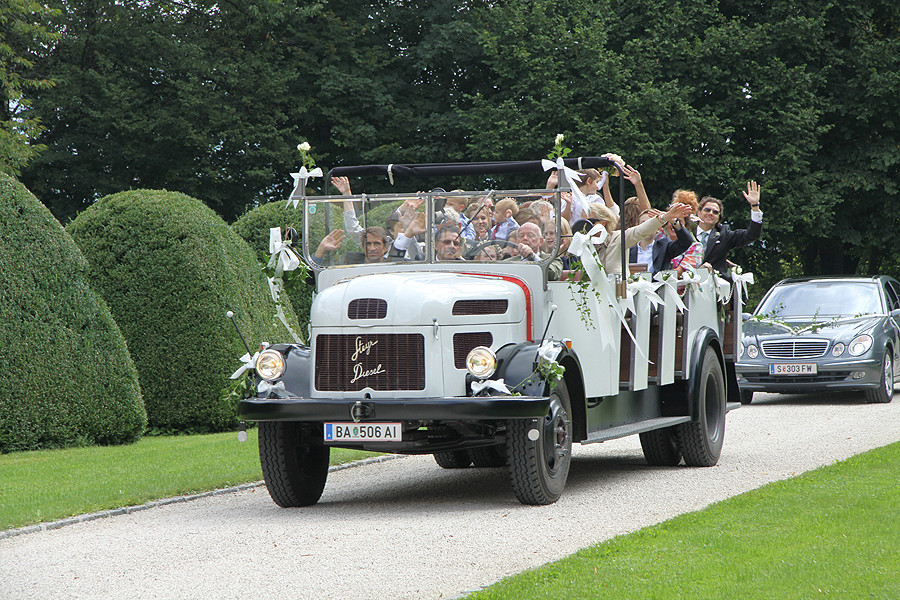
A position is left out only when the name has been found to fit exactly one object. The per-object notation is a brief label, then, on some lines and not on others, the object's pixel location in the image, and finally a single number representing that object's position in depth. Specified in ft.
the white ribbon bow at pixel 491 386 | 51.97
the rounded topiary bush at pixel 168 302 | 99.89
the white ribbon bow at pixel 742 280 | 77.94
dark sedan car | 111.46
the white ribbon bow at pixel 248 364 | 57.26
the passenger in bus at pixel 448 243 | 59.46
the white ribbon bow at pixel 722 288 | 75.33
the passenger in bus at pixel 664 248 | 72.62
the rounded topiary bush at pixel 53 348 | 84.13
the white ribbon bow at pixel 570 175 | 57.26
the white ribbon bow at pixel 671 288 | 66.68
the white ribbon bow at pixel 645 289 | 63.10
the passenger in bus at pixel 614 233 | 62.44
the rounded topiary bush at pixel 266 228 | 123.74
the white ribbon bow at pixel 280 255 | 62.48
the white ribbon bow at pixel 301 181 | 62.84
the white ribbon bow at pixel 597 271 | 56.65
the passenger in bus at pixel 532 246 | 58.39
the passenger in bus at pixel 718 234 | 76.56
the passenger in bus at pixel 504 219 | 59.11
